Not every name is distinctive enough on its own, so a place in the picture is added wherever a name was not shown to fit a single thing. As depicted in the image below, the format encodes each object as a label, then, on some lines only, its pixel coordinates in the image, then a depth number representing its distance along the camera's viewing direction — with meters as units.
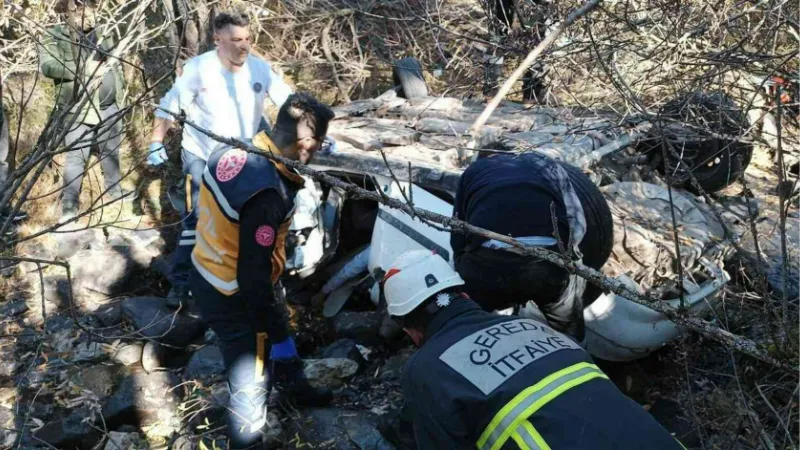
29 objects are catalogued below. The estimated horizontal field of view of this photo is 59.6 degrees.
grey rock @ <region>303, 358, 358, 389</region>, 3.56
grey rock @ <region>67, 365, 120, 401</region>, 3.70
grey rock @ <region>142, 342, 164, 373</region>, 3.93
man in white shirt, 4.28
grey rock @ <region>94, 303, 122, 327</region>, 4.27
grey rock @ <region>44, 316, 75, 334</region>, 4.25
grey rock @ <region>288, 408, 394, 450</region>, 3.26
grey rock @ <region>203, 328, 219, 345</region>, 4.09
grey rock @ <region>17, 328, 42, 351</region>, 4.16
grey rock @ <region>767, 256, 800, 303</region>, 3.61
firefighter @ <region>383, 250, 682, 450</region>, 1.60
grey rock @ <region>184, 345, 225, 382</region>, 3.76
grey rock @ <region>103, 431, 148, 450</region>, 3.26
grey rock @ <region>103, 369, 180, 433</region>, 3.50
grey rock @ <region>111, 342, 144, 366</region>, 3.99
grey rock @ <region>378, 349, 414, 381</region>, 3.68
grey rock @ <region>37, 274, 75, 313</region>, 4.54
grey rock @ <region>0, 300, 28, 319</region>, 4.45
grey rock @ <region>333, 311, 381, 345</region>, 3.93
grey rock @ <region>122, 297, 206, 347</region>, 4.08
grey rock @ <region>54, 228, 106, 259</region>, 4.86
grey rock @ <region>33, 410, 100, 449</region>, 3.29
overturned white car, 3.44
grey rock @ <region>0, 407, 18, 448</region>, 3.31
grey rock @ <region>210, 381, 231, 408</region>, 3.50
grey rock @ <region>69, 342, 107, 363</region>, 3.96
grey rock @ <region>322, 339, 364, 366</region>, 3.79
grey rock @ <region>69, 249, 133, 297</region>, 4.58
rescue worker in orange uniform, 2.72
